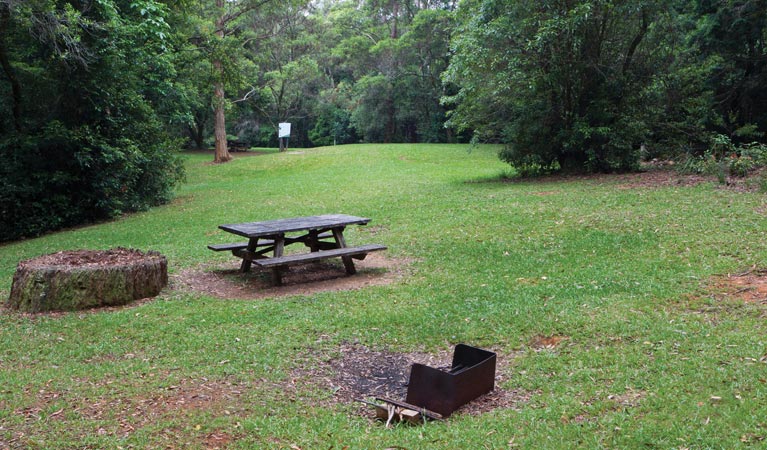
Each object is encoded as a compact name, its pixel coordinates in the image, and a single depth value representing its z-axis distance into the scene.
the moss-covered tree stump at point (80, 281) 6.86
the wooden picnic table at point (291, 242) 8.00
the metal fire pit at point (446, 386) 4.34
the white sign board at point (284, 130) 32.66
